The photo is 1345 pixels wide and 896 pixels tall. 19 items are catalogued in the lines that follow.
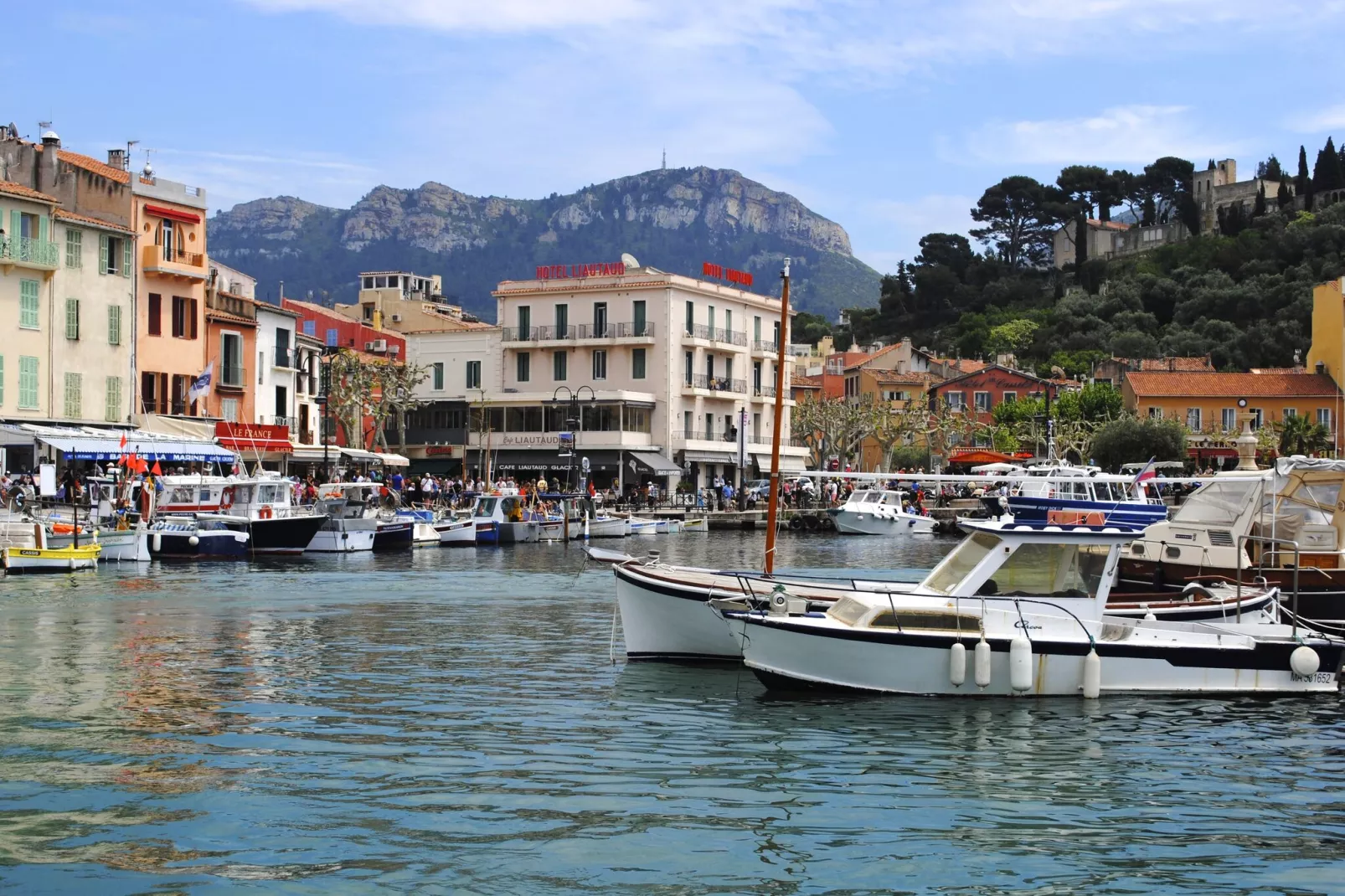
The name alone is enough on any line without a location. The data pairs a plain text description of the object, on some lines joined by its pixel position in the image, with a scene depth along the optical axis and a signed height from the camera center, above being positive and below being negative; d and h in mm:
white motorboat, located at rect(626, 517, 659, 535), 68500 -2060
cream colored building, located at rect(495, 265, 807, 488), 89125 +6533
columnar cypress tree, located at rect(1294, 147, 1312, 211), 166500 +33695
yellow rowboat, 40969 -2112
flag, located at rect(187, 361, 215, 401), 57309 +3792
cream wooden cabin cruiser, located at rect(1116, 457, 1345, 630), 28266 -952
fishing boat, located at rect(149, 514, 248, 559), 49031 -1836
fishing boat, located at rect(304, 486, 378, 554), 53531 -1668
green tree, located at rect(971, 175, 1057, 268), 181250 +32045
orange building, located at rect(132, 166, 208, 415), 61625 +8009
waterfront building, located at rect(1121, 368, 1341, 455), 99312 +5676
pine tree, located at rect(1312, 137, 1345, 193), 164750 +34201
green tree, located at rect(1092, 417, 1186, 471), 87688 +2337
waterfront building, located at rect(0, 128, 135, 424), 55031 +7555
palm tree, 88688 +2621
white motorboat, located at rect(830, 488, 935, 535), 76375 -1886
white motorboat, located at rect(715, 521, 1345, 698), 20984 -2272
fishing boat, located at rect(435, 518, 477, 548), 60594 -2094
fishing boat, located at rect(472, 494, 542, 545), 62219 -1590
